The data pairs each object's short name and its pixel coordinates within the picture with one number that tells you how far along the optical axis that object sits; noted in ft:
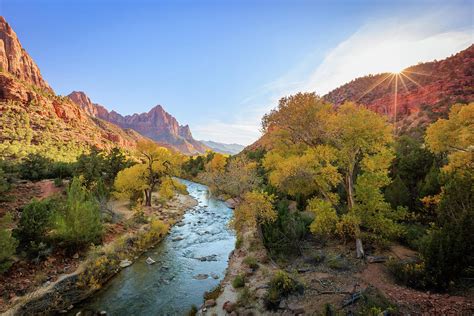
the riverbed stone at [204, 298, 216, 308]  39.89
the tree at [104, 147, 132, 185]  114.23
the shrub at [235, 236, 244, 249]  66.14
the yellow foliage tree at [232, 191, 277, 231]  51.45
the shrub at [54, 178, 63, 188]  88.33
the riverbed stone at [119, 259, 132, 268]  55.72
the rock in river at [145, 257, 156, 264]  58.13
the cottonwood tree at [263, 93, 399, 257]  43.11
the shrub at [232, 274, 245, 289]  43.91
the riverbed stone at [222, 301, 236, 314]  37.17
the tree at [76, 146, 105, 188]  96.29
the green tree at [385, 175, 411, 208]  60.85
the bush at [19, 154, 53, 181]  95.35
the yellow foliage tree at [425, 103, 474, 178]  50.31
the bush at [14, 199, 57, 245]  47.29
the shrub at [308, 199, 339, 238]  45.39
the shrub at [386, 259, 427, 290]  32.10
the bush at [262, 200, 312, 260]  51.03
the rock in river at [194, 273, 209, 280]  51.52
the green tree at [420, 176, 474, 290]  29.66
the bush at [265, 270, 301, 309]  35.68
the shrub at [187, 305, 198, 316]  38.46
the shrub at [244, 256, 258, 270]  50.33
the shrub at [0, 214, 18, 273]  37.36
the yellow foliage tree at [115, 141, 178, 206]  94.22
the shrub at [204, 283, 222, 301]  42.70
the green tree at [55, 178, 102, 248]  50.96
